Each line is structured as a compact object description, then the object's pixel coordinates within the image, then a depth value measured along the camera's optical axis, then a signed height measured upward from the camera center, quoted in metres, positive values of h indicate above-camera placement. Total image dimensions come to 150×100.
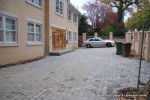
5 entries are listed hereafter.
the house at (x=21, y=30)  6.87 +0.91
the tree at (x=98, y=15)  24.39 +5.97
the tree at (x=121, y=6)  22.91 +7.44
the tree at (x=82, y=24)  22.90 +3.74
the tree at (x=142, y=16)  11.60 +2.99
